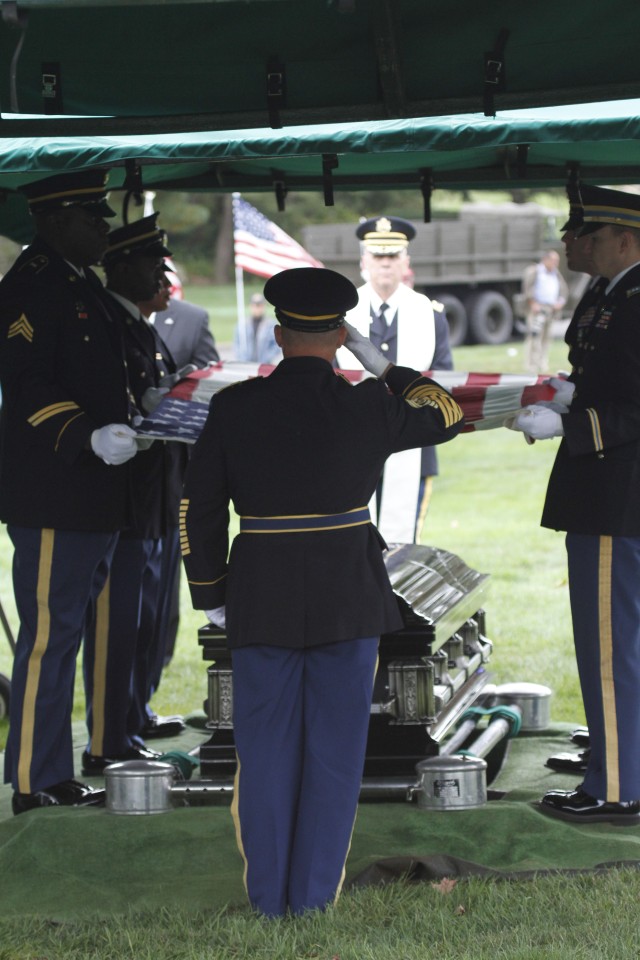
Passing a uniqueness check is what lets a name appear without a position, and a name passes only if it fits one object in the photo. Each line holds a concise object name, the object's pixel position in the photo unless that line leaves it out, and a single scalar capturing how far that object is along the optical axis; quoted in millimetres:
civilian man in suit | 14641
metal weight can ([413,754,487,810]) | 8719
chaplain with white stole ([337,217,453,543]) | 14992
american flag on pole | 18656
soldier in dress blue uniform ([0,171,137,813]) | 9117
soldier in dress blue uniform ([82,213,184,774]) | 10453
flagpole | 30516
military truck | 45812
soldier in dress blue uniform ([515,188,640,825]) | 8547
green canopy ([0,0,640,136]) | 7098
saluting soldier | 7277
